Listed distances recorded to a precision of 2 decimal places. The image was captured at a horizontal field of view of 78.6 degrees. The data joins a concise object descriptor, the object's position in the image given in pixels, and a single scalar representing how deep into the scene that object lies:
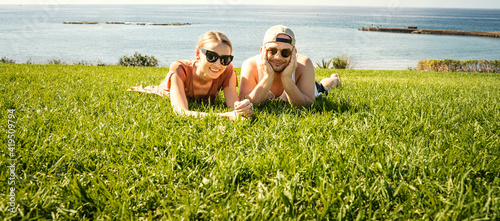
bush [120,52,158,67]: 23.35
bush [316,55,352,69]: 22.23
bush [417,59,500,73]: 22.22
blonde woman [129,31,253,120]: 3.22
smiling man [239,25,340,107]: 3.47
